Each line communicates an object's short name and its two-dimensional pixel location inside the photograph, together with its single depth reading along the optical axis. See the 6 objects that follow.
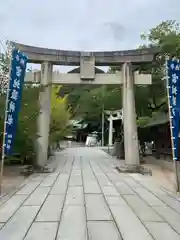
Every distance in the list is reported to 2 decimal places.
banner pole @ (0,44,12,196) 4.84
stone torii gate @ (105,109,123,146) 19.79
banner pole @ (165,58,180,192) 4.86
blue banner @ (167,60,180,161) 5.03
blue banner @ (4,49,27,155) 4.96
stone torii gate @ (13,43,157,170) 8.41
